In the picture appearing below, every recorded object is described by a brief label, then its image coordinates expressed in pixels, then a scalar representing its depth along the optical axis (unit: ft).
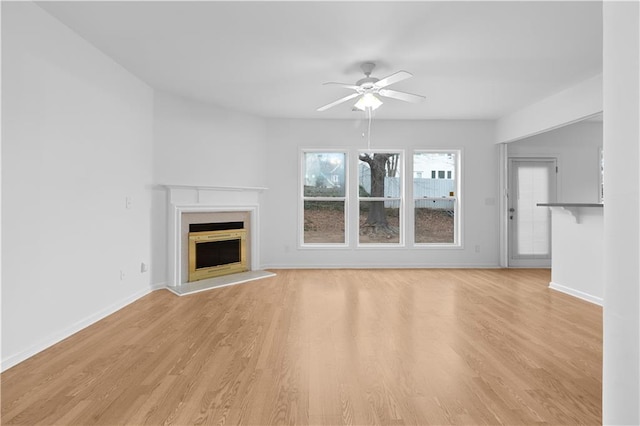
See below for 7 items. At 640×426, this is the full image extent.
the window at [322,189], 18.61
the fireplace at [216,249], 14.69
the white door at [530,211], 18.61
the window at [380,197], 18.86
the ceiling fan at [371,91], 10.69
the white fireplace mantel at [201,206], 13.91
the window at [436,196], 18.84
